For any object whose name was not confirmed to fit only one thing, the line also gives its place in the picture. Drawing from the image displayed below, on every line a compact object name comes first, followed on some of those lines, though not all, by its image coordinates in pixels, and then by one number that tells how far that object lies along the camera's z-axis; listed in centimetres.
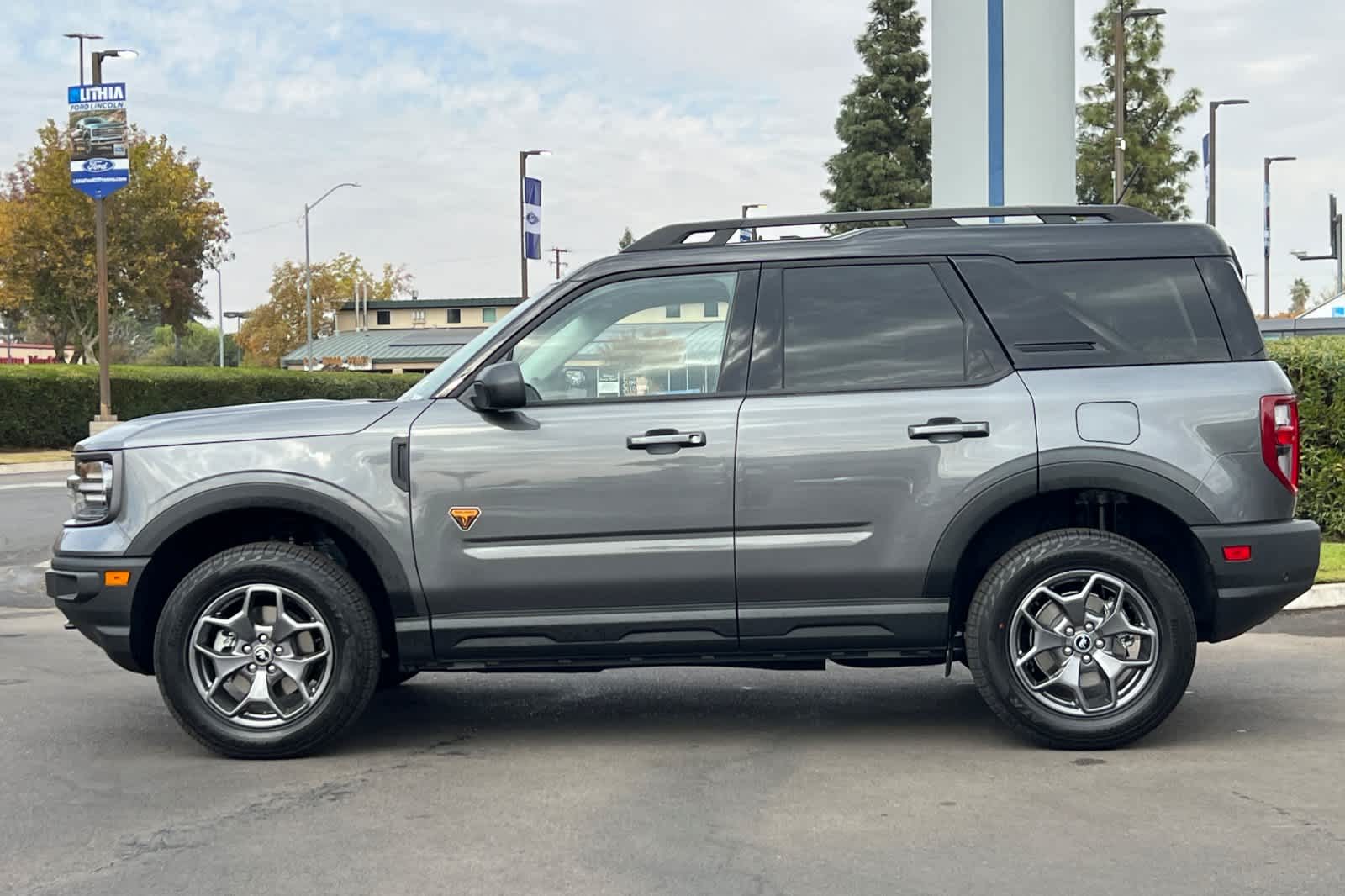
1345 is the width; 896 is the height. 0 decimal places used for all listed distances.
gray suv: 585
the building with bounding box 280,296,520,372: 9919
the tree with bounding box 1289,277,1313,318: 13125
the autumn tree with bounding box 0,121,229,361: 5094
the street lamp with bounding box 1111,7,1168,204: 3203
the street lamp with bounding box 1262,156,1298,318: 5522
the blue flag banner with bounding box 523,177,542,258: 3409
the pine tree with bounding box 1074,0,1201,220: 4322
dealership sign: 3102
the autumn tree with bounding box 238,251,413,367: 10938
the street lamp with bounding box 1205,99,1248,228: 3488
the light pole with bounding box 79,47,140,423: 3256
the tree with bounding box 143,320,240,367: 13962
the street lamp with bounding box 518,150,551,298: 3594
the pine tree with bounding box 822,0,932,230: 5706
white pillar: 1288
